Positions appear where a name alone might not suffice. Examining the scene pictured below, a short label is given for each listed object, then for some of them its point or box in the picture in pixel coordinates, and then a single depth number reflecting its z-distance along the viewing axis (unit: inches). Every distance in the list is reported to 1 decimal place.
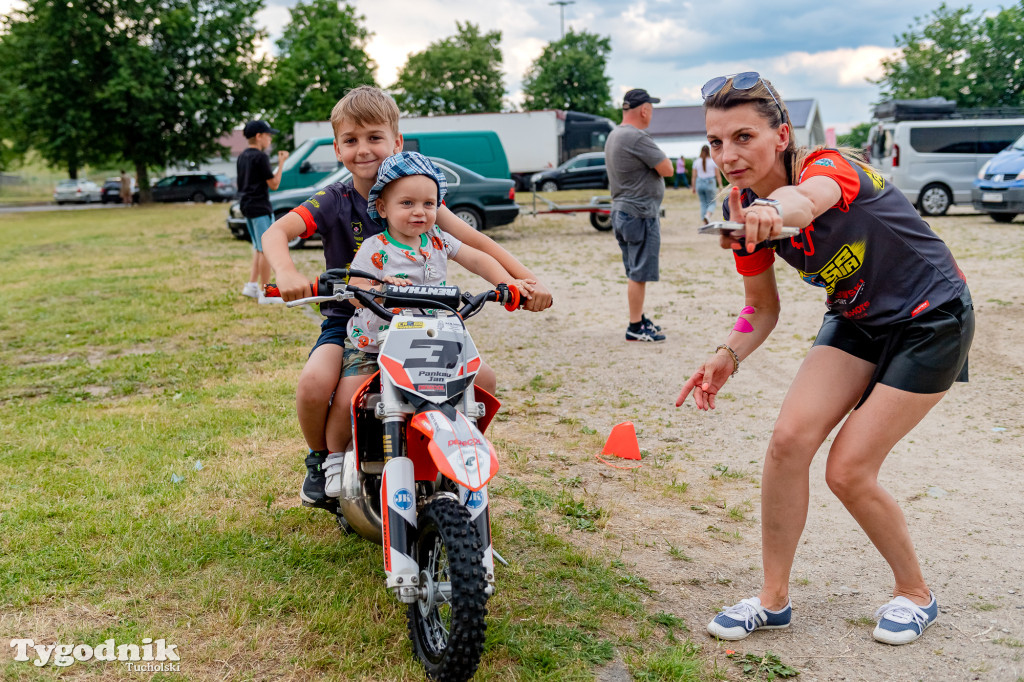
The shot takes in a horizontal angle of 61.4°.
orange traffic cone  202.1
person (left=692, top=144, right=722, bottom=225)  777.0
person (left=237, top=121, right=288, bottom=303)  417.1
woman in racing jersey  113.1
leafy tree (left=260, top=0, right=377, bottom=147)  2148.1
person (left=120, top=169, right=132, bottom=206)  1657.2
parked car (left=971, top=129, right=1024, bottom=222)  689.0
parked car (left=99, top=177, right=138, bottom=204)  1754.4
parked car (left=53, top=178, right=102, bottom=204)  1770.4
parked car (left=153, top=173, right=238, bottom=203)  1615.4
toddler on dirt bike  121.7
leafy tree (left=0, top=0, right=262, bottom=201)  1453.0
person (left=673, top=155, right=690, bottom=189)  1625.9
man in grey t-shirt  313.3
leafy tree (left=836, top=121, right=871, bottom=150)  2390.5
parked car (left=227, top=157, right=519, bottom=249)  671.8
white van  791.1
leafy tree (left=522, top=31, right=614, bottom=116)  2883.9
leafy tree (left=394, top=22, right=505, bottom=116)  2657.5
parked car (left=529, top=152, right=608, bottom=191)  1378.0
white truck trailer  1381.6
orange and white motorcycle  103.7
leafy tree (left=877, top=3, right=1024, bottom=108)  1764.3
